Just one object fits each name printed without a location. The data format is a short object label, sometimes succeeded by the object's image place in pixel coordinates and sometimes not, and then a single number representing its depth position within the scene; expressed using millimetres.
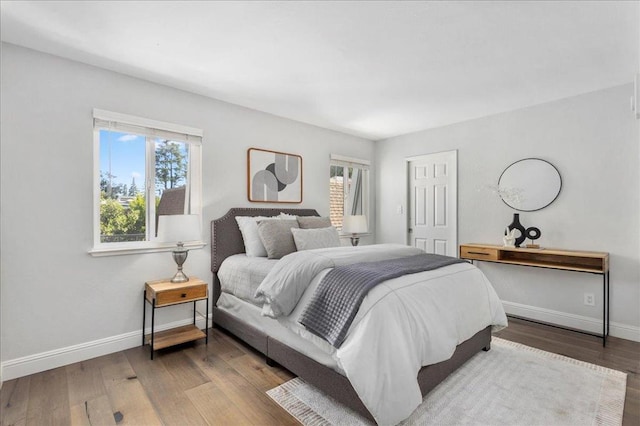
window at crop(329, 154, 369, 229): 4758
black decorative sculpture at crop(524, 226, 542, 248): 3480
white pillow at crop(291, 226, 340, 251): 3186
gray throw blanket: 1822
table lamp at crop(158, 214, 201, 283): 2705
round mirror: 3506
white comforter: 1638
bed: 1897
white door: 4375
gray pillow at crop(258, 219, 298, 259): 3084
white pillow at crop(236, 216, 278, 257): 3250
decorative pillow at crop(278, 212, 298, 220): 3668
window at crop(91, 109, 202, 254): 2775
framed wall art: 3738
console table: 2992
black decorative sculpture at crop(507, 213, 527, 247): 3549
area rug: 1838
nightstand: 2658
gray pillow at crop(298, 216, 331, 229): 3602
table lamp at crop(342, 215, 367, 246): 4398
